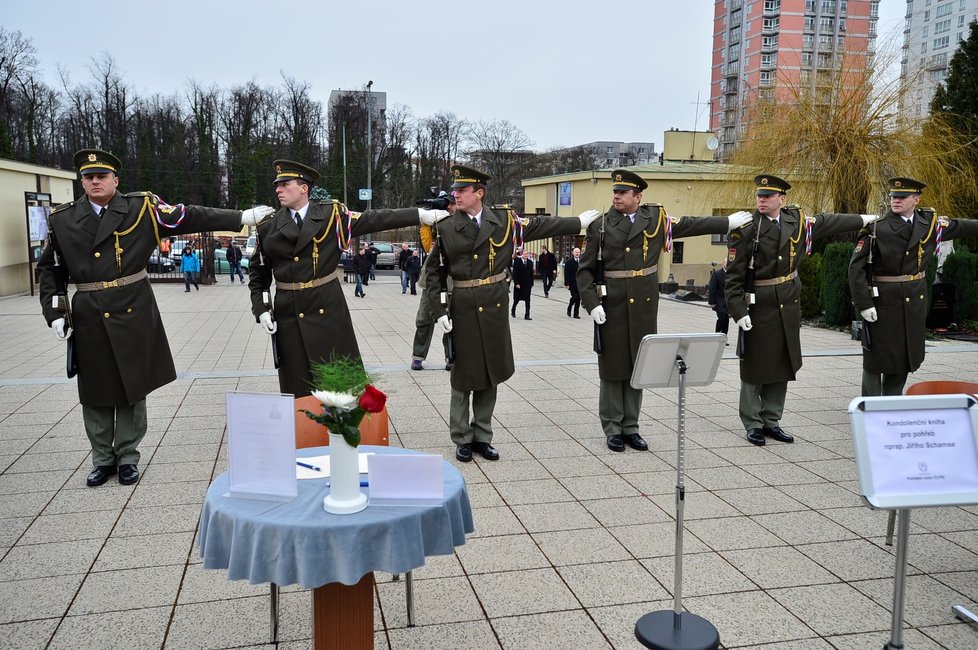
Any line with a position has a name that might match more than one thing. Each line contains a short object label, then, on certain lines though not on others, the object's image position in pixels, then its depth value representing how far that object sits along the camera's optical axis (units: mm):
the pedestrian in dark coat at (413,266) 24500
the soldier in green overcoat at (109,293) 5492
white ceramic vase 2902
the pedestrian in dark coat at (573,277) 18266
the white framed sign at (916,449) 2939
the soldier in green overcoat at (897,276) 6836
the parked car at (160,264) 31422
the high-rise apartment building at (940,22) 88812
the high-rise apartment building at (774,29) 82438
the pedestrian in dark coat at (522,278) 17609
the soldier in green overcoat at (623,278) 6547
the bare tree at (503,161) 63025
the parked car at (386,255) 41406
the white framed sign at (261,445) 2924
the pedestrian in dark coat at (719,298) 13945
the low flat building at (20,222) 21234
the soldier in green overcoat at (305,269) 5719
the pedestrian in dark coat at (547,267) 24156
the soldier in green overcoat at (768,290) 6688
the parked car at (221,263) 38578
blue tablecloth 2754
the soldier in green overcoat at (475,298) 6121
